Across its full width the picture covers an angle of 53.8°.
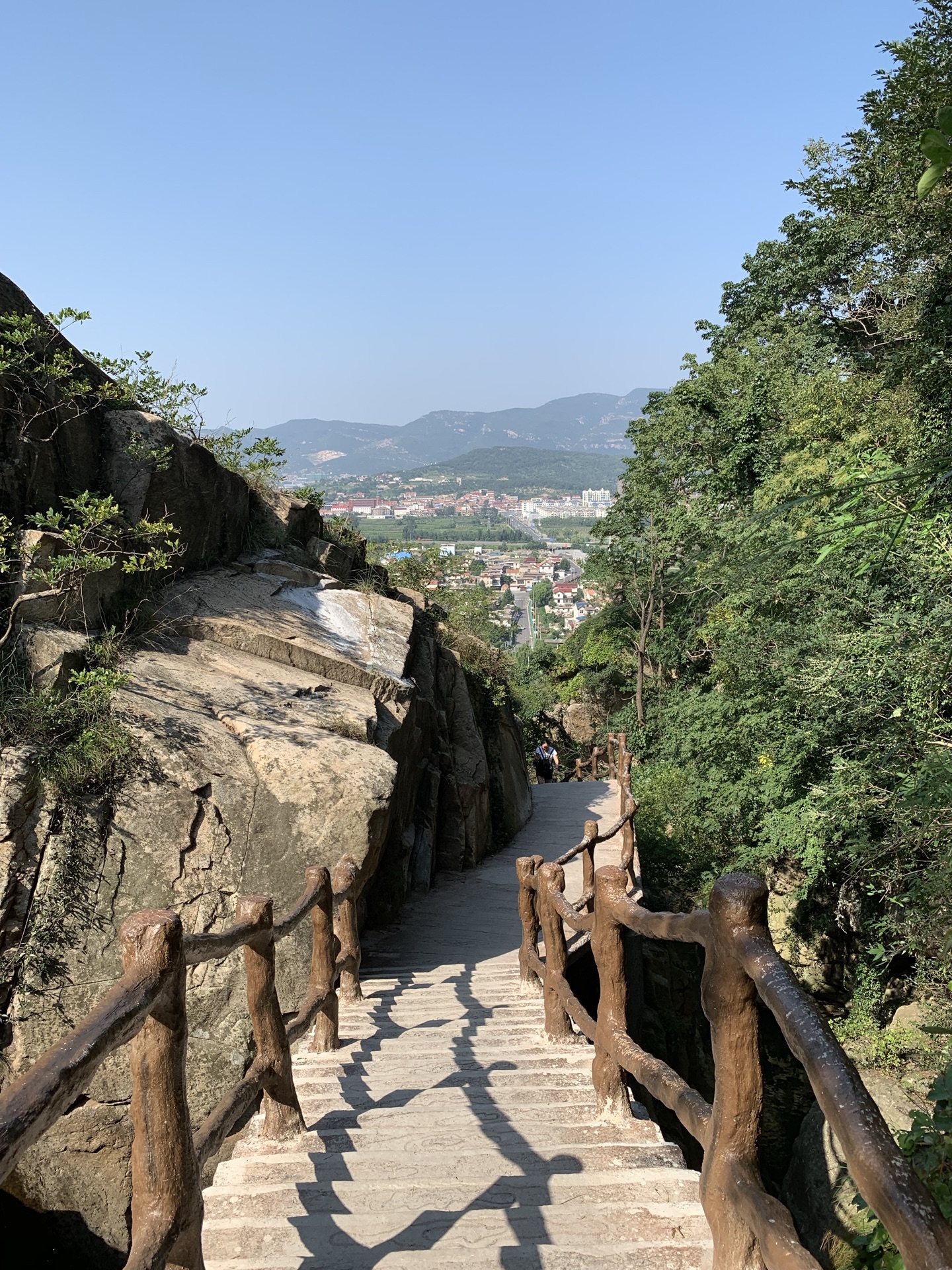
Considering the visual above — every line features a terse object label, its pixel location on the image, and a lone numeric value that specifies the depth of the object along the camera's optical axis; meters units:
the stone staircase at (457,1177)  2.79
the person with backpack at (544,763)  23.84
